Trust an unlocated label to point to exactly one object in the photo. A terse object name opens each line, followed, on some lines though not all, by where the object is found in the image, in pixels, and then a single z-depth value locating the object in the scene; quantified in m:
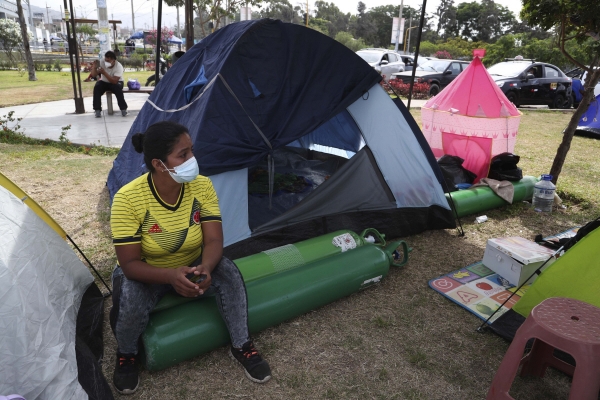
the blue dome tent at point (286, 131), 3.34
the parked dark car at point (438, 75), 14.49
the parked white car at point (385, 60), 16.23
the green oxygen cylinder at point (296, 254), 2.92
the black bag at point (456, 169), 5.29
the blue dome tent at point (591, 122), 9.53
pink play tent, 5.47
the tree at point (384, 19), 57.38
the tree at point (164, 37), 30.17
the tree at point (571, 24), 4.43
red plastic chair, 1.87
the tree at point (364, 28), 57.16
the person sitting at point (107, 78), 9.20
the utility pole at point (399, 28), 28.88
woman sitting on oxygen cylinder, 2.20
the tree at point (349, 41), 37.84
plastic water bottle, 4.95
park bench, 9.61
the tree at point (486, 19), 51.81
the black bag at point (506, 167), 5.20
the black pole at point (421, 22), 4.83
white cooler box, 3.27
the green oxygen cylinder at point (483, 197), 4.61
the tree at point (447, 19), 56.72
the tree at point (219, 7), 21.50
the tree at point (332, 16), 58.49
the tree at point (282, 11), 50.19
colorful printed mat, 3.11
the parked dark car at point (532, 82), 12.70
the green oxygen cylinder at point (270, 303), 2.36
